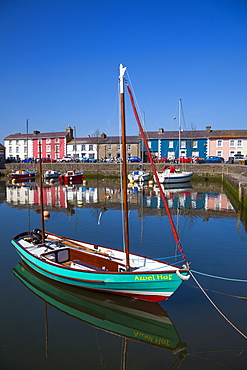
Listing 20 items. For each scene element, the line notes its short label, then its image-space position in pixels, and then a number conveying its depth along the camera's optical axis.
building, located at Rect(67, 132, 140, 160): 72.19
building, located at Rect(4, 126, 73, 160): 79.12
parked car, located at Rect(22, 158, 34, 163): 72.50
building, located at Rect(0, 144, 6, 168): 71.93
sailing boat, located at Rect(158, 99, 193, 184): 46.03
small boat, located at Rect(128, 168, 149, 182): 50.59
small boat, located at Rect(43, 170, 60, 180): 58.12
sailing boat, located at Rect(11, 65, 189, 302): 9.50
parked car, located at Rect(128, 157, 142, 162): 66.76
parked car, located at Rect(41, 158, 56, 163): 70.49
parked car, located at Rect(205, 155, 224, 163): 60.06
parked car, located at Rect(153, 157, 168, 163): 63.75
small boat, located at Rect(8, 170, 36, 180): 57.34
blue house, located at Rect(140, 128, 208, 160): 68.50
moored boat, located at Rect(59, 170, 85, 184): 53.67
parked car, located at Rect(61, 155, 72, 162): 71.75
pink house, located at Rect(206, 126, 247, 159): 65.88
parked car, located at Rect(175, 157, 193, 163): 61.02
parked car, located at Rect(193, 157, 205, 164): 59.85
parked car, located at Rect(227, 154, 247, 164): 56.44
